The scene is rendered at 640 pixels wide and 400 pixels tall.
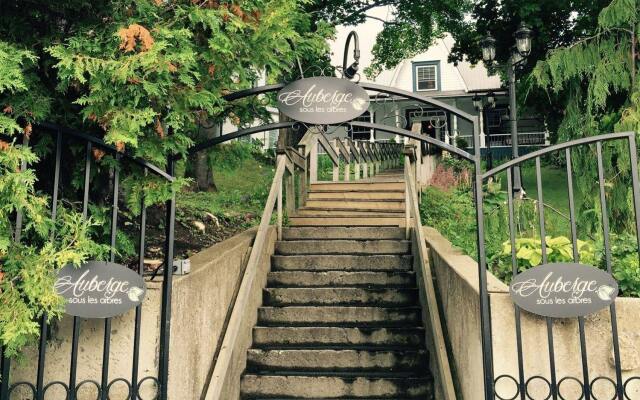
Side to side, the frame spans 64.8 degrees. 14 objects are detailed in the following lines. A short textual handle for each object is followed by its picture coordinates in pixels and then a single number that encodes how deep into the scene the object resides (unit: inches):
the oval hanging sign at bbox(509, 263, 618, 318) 116.3
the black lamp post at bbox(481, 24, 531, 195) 344.5
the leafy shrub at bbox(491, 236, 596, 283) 143.7
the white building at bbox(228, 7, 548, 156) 1027.3
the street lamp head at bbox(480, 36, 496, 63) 384.8
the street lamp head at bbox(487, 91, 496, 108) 588.4
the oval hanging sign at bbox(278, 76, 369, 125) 131.6
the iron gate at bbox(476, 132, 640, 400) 116.1
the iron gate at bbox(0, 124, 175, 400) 119.3
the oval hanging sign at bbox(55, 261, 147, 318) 116.5
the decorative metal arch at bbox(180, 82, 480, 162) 130.6
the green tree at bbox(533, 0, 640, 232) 215.8
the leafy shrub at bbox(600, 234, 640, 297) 136.3
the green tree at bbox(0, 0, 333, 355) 104.5
